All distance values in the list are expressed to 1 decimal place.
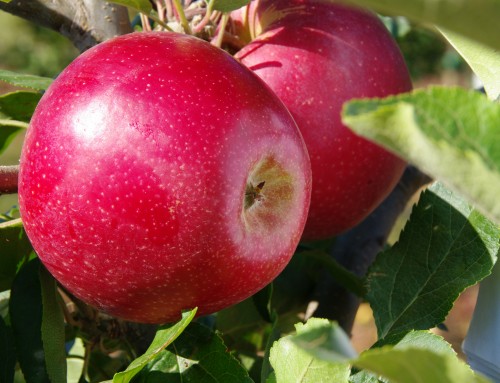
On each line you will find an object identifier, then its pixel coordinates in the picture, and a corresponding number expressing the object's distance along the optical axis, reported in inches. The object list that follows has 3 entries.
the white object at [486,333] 12.9
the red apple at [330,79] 14.1
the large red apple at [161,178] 11.9
